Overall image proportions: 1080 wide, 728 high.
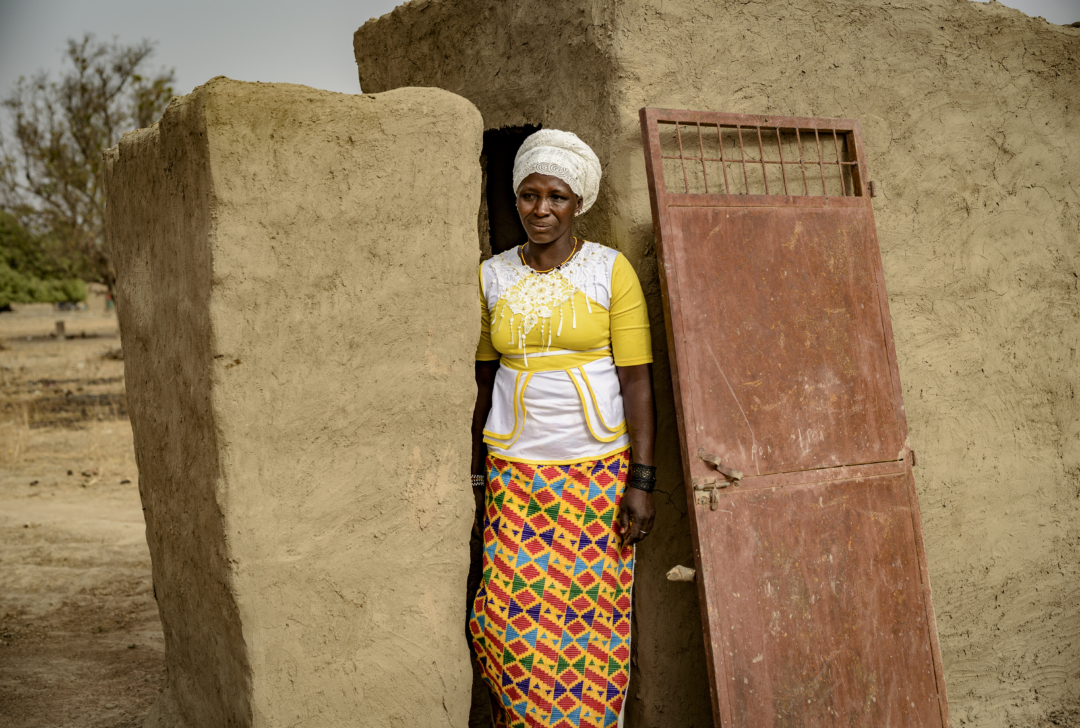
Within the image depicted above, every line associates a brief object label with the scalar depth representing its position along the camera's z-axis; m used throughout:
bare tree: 13.27
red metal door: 2.59
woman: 2.55
